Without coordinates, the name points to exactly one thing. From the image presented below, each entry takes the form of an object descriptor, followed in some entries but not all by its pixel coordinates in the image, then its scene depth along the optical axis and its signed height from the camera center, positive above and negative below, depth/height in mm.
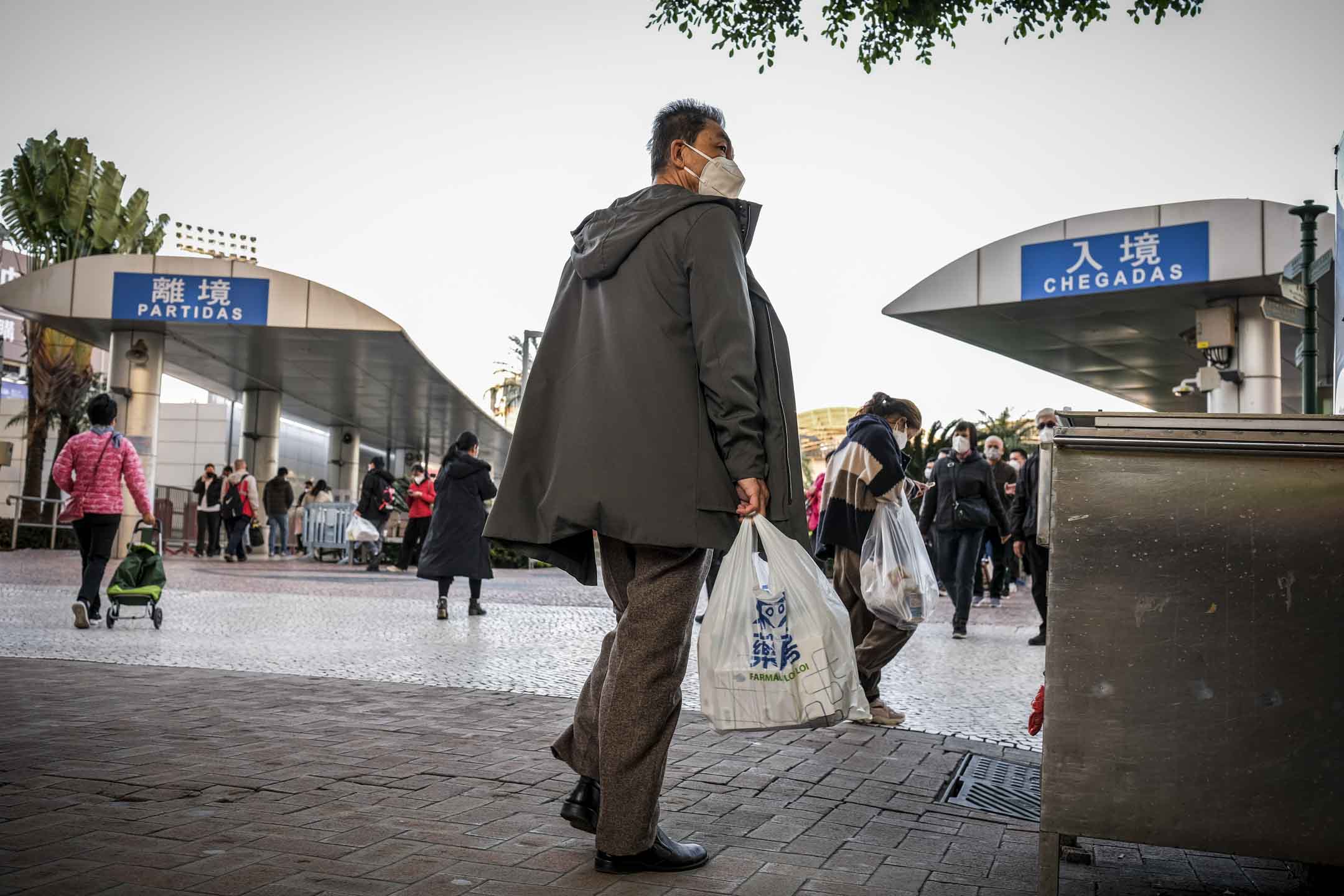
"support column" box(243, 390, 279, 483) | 30000 +2167
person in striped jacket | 5805 +137
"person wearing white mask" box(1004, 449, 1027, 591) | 15373 -232
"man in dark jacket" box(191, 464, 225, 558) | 23359 +50
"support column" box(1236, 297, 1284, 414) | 16641 +2776
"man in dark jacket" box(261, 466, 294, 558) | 24031 +253
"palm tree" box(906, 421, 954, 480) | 21781 +1911
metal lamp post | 11023 +2374
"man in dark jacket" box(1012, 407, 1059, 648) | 9430 +218
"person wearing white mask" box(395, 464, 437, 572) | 17109 +296
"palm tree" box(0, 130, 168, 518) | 28422 +6760
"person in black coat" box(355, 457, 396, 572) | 20172 +454
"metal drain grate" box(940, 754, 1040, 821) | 3967 -856
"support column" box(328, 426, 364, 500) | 39594 +2051
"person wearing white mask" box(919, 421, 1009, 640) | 10711 +297
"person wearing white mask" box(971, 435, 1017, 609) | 13277 +87
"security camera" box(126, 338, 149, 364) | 23328 +3068
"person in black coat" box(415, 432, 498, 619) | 11305 +14
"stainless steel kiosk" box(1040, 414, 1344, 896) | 2473 -175
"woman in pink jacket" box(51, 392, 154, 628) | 8914 +209
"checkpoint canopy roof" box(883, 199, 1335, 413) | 15133 +3647
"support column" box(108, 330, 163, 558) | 23312 +2489
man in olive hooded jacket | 3035 +197
